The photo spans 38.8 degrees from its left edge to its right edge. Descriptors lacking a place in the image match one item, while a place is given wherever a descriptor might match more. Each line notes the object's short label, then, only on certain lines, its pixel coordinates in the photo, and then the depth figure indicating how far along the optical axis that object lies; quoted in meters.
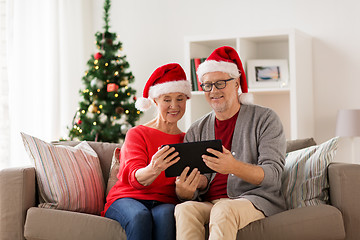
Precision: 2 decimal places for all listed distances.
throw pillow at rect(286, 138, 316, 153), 2.82
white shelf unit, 3.81
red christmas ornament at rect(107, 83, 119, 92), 4.05
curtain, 4.06
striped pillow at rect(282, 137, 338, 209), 2.45
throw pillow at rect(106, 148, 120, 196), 2.73
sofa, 2.24
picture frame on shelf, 3.99
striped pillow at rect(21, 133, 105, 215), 2.54
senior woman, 2.22
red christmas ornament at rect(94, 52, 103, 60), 4.09
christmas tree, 4.08
